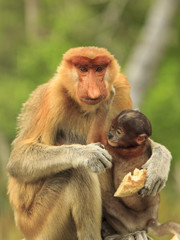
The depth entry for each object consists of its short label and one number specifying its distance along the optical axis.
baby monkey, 9.20
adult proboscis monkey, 8.95
